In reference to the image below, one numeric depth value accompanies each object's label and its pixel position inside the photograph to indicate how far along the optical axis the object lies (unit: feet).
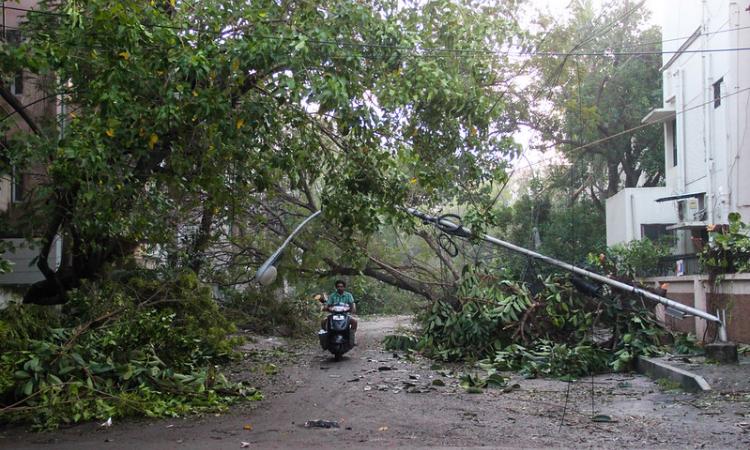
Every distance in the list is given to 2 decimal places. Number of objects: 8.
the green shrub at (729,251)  47.39
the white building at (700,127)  60.80
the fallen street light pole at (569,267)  45.47
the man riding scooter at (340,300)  49.90
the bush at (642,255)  69.05
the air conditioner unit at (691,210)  68.75
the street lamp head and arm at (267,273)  36.94
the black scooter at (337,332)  48.57
